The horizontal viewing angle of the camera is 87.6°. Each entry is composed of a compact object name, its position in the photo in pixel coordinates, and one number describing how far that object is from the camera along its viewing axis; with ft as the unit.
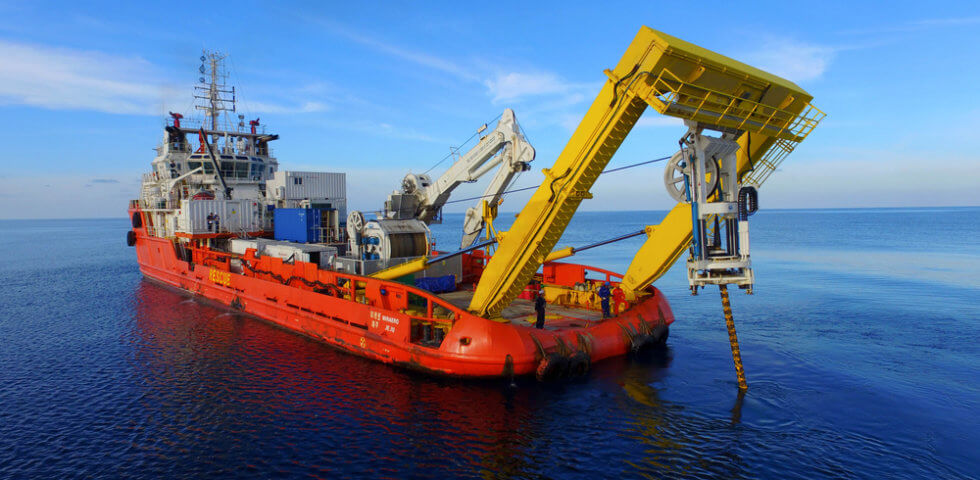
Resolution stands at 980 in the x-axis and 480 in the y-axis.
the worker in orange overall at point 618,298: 63.41
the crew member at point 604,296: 60.08
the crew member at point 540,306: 54.65
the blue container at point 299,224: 92.63
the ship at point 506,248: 44.01
